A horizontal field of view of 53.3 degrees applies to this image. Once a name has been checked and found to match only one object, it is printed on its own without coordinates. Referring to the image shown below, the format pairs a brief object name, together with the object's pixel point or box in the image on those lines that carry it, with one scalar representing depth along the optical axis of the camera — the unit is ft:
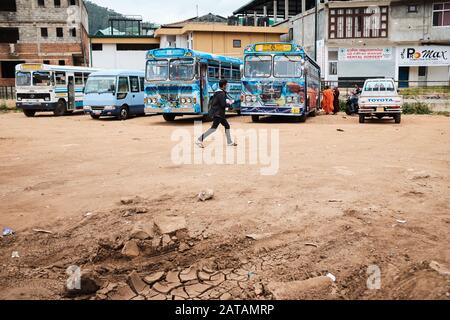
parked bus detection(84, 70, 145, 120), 69.41
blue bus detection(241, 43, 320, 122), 58.29
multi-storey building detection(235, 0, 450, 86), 122.62
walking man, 37.24
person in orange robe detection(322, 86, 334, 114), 82.64
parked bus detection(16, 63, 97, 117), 75.56
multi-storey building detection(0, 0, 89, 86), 142.20
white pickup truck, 57.77
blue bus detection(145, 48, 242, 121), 58.59
